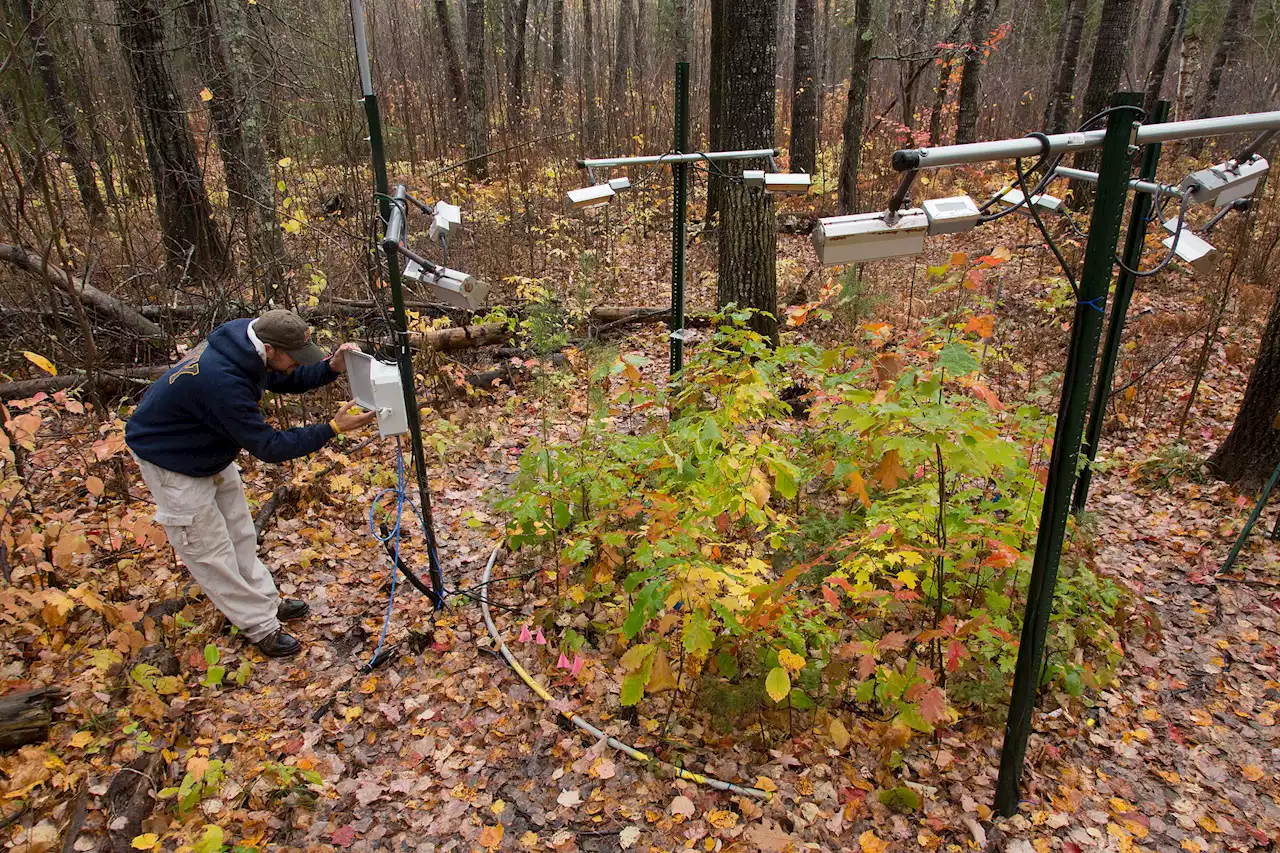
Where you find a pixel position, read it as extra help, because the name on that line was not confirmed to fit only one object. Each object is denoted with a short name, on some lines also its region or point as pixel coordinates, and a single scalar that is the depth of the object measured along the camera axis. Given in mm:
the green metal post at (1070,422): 2117
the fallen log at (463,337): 6562
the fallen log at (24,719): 2881
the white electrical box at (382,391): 3273
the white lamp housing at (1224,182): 2238
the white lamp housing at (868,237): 2152
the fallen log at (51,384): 5074
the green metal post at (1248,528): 3885
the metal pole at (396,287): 2990
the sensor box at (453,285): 2918
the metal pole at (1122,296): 3650
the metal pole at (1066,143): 1986
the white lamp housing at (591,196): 3641
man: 3236
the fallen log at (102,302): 4684
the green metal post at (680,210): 4555
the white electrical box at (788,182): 3865
